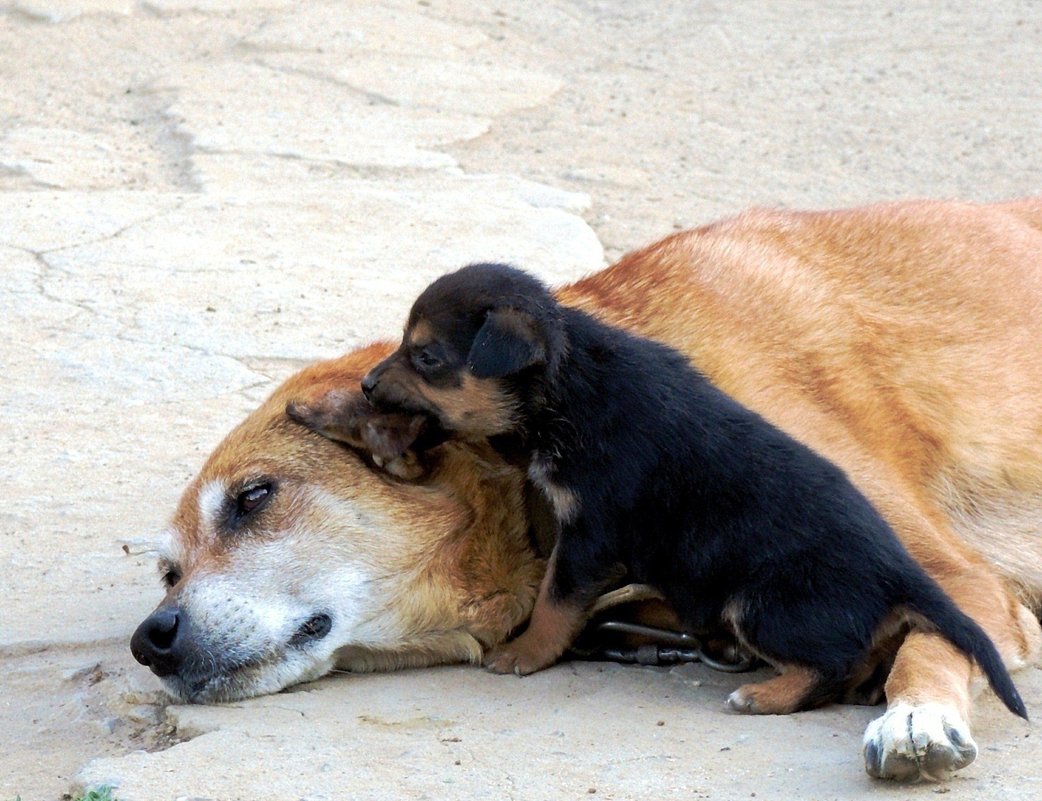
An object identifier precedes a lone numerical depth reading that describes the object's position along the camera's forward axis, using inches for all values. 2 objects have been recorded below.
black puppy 282.4
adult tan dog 307.4
